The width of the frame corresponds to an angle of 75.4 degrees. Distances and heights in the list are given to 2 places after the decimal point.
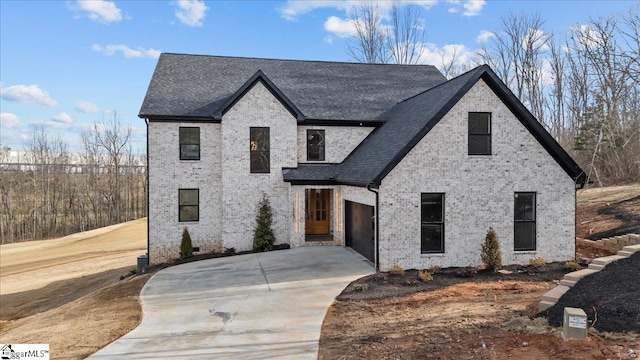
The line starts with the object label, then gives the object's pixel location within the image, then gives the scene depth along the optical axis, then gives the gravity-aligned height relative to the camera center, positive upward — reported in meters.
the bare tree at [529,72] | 37.84 +9.71
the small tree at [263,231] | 17.03 -2.23
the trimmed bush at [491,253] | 12.75 -2.35
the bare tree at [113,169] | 44.94 +0.97
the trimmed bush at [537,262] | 13.28 -2.76
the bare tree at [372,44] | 40.91 +13.36
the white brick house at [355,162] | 13.26 +0.55
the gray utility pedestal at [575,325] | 6.46 -2.33
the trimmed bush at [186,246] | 16.77 -2.79
